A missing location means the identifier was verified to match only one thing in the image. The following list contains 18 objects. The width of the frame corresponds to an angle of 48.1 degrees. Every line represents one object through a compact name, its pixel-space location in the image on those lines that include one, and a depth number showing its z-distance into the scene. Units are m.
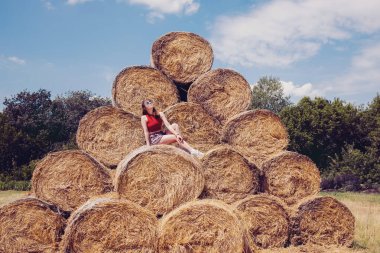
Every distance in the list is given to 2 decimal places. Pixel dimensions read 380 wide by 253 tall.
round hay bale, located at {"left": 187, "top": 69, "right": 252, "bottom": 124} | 8.42
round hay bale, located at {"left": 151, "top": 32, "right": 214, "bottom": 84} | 8.69
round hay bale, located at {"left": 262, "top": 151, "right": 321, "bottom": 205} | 7.46
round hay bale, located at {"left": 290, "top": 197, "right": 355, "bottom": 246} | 7.22
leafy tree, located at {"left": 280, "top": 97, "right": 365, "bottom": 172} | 25.03
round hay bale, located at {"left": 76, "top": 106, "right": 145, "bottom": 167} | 7.58
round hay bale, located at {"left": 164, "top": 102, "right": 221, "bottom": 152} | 7.92
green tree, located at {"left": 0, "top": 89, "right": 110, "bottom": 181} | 29.97
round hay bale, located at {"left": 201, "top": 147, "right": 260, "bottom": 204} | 7.09
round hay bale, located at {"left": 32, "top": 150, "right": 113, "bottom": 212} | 6.70
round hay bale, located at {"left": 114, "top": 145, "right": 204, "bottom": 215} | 6.01
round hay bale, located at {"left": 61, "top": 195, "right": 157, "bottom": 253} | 5.48
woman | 7.43
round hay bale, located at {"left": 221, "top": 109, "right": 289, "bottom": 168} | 7.85
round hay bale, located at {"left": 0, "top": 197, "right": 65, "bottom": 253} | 6.27
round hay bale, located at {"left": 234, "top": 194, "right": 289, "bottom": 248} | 7.01
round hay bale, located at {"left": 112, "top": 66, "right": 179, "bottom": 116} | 8.27
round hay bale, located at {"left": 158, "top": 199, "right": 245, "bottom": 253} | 5.57
